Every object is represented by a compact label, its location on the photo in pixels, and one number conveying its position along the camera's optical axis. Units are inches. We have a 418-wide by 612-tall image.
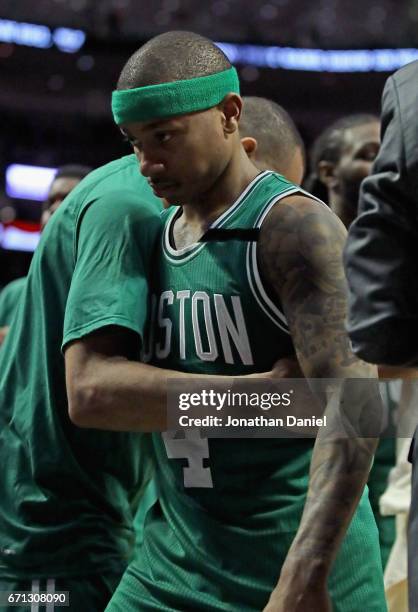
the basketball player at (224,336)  181.3
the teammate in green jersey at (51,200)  418.9
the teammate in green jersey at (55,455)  227.0
